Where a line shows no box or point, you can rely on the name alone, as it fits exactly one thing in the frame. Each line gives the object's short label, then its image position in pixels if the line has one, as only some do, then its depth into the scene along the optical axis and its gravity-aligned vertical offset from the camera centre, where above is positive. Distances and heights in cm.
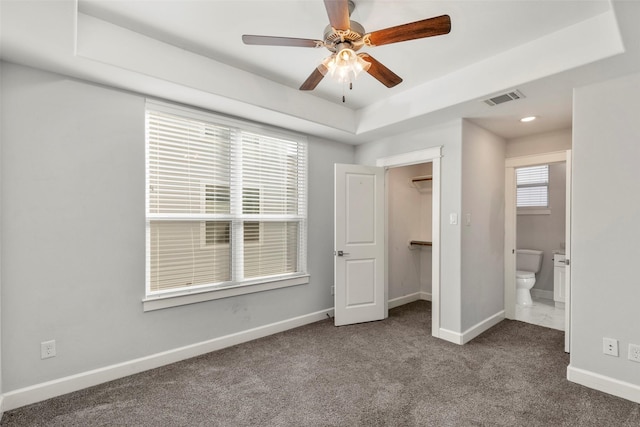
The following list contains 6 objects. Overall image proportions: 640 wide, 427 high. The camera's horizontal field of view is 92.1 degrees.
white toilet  467 -89
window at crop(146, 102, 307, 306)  278 +11
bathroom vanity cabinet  446 -93
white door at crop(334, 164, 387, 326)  376 -37
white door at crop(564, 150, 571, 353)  295 -55
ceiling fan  160 +100
